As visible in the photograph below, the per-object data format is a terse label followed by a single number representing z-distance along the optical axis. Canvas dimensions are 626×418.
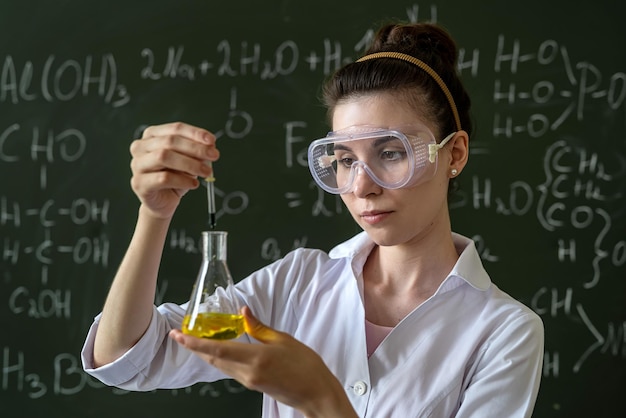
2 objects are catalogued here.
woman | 1.35
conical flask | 1.16
